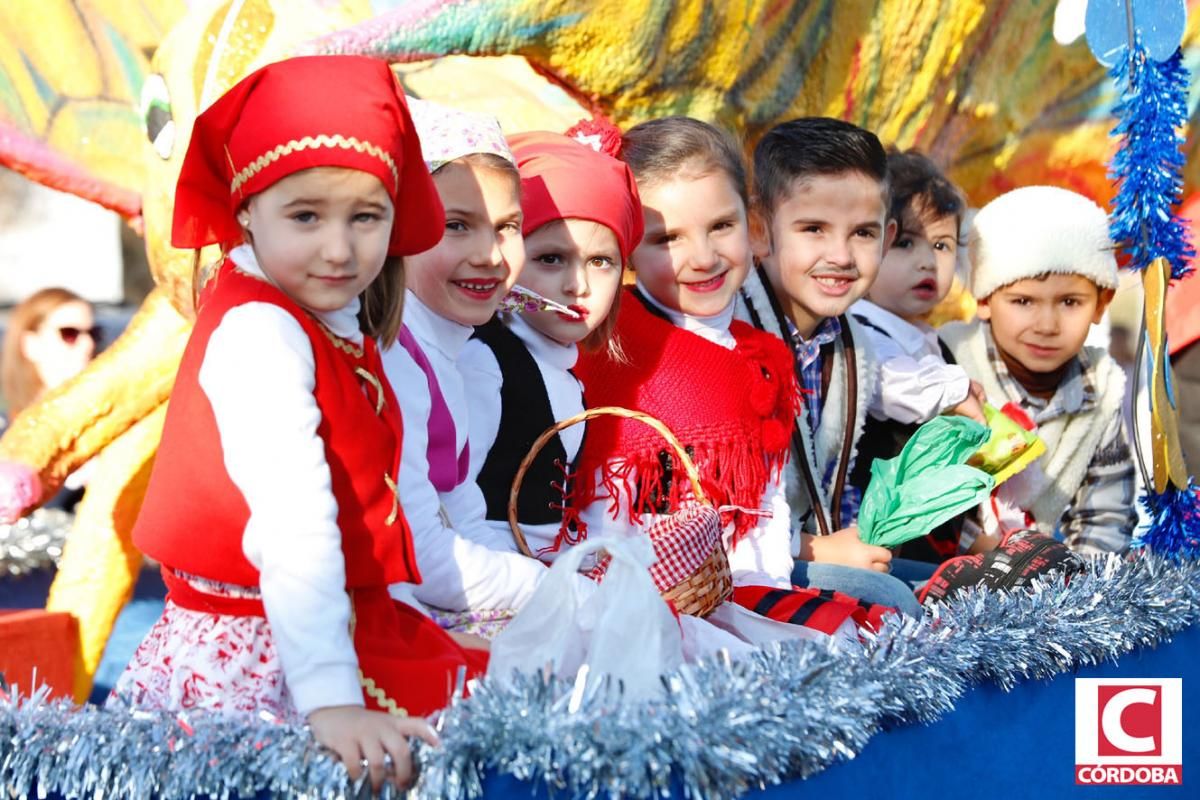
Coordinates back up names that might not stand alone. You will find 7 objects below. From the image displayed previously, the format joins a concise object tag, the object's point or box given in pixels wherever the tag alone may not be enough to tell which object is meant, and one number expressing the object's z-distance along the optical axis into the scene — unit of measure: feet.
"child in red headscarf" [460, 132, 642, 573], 6.29
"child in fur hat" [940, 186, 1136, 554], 8.89
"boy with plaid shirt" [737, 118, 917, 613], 7.86
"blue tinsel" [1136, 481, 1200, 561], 7.82
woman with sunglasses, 13.26
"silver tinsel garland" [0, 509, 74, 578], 13.16
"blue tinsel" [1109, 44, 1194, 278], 7.63
